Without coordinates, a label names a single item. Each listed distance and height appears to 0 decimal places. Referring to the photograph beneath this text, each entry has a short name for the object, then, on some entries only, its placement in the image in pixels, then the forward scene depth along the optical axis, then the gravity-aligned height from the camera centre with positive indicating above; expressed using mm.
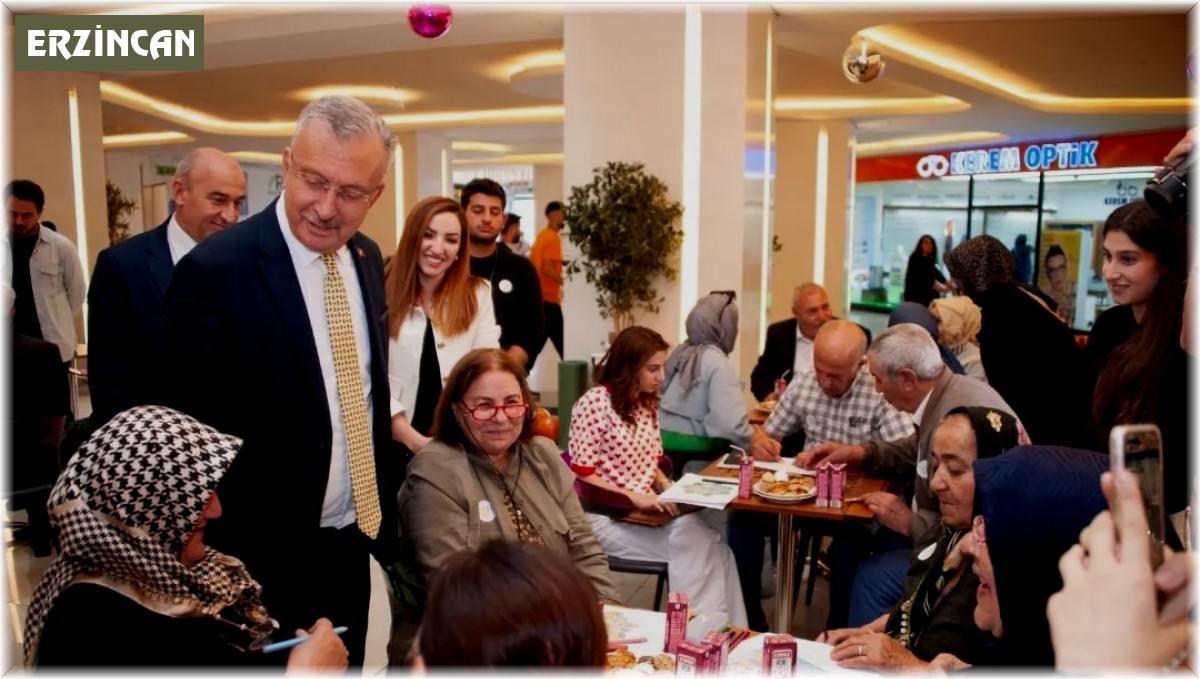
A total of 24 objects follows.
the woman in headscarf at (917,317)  4453 -305
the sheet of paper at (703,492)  3326 -883
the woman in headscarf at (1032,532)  1517 -455
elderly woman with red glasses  2475 -650
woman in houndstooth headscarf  1534 -509
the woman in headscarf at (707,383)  4125 -581
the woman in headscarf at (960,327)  4426 -344
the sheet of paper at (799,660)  1961 -875
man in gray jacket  3010 -794
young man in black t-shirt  4426 -124
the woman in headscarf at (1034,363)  3418 -406
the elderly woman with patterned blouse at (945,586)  2062 -825
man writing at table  3930 -698
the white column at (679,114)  6555 +976
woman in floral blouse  3457 -858
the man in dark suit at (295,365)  1811 -230
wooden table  3232 -903
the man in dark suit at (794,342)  5523 -540
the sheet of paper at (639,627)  2080 -874
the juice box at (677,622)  2043 -812
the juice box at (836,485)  3311 -820
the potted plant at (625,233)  6461 +124
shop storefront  12828 +789
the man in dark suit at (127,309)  2400 -164
